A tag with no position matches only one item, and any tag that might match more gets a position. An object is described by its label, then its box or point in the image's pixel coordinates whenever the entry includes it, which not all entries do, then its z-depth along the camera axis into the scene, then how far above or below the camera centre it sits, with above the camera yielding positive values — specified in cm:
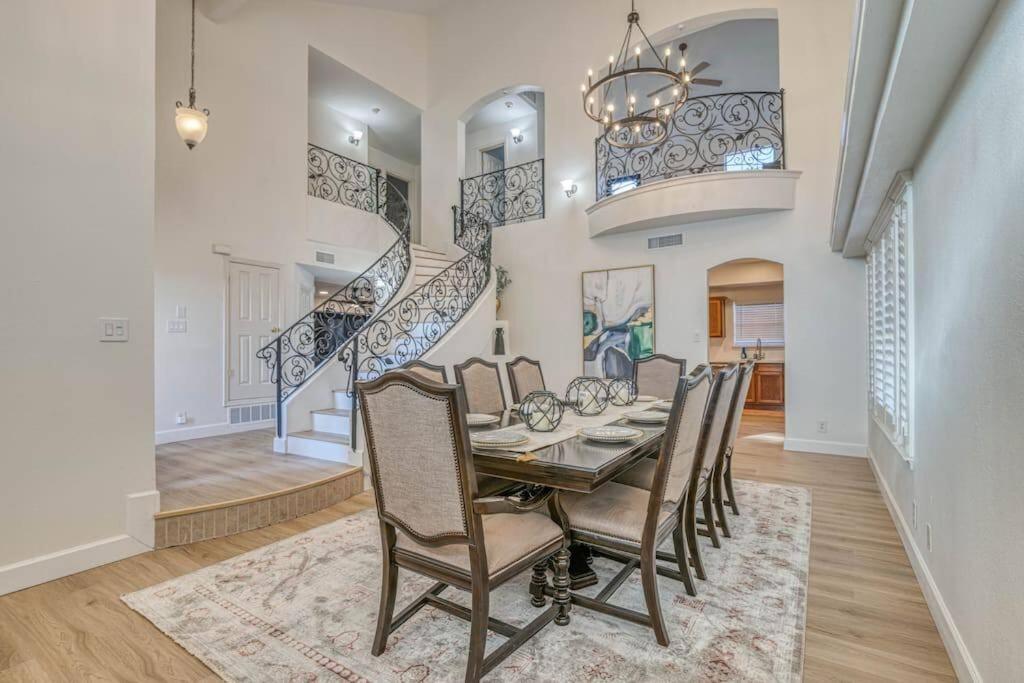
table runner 215 -44
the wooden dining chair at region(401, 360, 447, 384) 296 -18
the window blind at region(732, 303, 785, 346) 937 +34
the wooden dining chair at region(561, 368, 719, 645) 192 -72
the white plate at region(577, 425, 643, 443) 215 -42
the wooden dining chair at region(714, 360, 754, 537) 300 -74
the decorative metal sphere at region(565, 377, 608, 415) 292 -33
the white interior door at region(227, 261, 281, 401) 569 +20
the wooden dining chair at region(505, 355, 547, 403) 367 -27
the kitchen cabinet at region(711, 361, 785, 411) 865 -82
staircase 427 -88
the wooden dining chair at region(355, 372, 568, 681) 158 -59
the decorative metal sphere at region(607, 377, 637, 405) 320 -33
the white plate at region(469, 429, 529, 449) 209 -43
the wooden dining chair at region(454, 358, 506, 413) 331 -30
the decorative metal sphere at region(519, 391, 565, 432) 241 -35
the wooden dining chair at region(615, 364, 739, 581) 239 -68
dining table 177 -46
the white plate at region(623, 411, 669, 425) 261 -41
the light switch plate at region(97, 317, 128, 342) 275 +7
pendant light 445 +200
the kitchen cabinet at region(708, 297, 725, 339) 963 +51
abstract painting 630 +30
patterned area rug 179 -120
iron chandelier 362 +191
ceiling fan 631 +339
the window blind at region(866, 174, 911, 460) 278 +16
